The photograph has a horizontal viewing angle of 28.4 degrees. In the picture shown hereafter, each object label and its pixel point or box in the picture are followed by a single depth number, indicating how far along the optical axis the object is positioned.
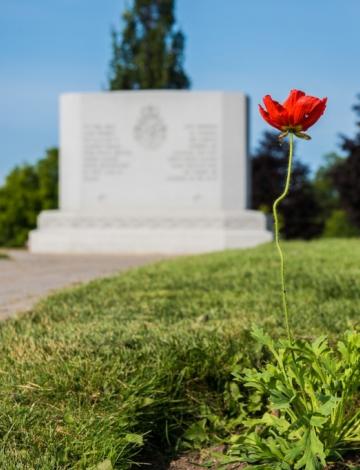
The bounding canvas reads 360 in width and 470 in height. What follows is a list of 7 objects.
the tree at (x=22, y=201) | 25.44
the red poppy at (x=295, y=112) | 2.04
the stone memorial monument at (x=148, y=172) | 15.93
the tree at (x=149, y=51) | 27.48
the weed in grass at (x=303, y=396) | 2.03
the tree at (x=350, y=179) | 23.03
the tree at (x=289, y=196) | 31.53
